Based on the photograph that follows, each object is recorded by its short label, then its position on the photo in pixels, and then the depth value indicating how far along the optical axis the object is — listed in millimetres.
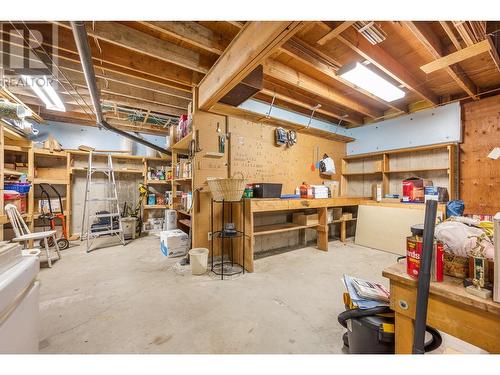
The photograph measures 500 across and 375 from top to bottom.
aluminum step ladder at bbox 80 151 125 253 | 3910
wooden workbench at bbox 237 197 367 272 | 2674
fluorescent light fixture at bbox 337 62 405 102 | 2357
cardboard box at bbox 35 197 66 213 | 4152
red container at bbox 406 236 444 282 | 830
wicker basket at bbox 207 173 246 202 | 2355
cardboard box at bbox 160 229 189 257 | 3156
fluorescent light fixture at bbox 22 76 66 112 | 2691
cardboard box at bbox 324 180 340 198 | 4065
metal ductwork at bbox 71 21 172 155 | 1588
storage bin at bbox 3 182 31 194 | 3244
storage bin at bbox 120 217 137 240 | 4289
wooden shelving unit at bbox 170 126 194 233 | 3432
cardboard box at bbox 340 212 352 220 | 3988
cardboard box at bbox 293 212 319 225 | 3447
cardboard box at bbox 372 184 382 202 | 3842
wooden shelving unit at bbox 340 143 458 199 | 3371
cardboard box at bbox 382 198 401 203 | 3636
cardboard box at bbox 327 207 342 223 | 3826
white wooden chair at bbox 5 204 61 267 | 2778
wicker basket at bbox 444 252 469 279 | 848
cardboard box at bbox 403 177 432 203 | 3375
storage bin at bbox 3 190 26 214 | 2833
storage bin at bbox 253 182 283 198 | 2861
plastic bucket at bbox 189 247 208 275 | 2499
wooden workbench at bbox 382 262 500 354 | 688
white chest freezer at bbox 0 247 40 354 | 755
